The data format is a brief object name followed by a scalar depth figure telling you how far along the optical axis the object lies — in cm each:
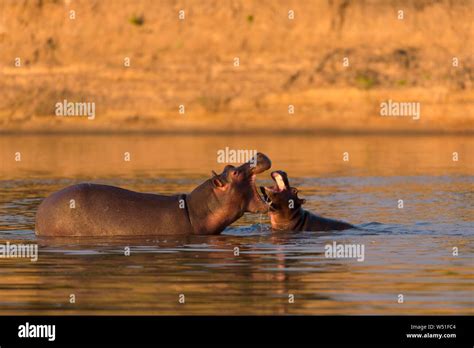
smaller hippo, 2014
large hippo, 1920
